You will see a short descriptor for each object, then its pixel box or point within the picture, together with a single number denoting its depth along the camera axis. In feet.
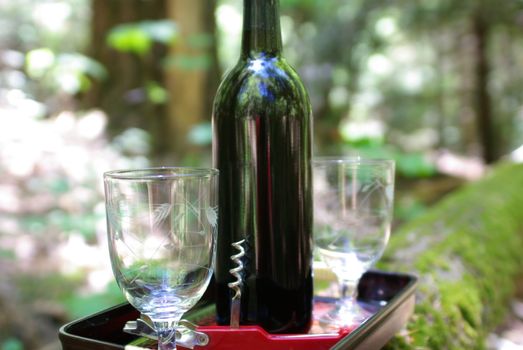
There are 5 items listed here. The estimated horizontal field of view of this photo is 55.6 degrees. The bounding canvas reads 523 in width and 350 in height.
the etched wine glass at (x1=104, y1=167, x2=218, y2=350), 1.60
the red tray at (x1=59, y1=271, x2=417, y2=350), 1.70
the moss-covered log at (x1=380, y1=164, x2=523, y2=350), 2.70
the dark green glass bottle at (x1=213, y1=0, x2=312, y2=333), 2.01
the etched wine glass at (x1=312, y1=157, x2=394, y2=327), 2.42
